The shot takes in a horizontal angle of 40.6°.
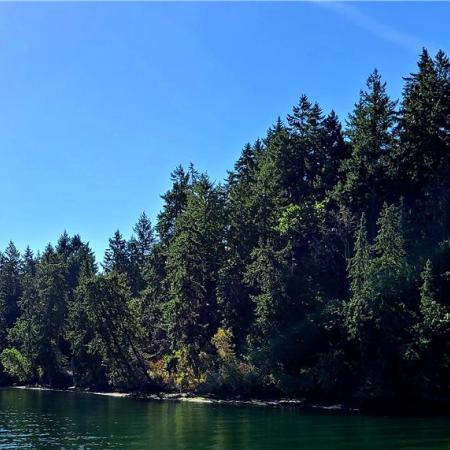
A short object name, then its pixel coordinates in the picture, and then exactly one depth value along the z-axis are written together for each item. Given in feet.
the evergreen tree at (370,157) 197.98
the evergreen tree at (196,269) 229.60
